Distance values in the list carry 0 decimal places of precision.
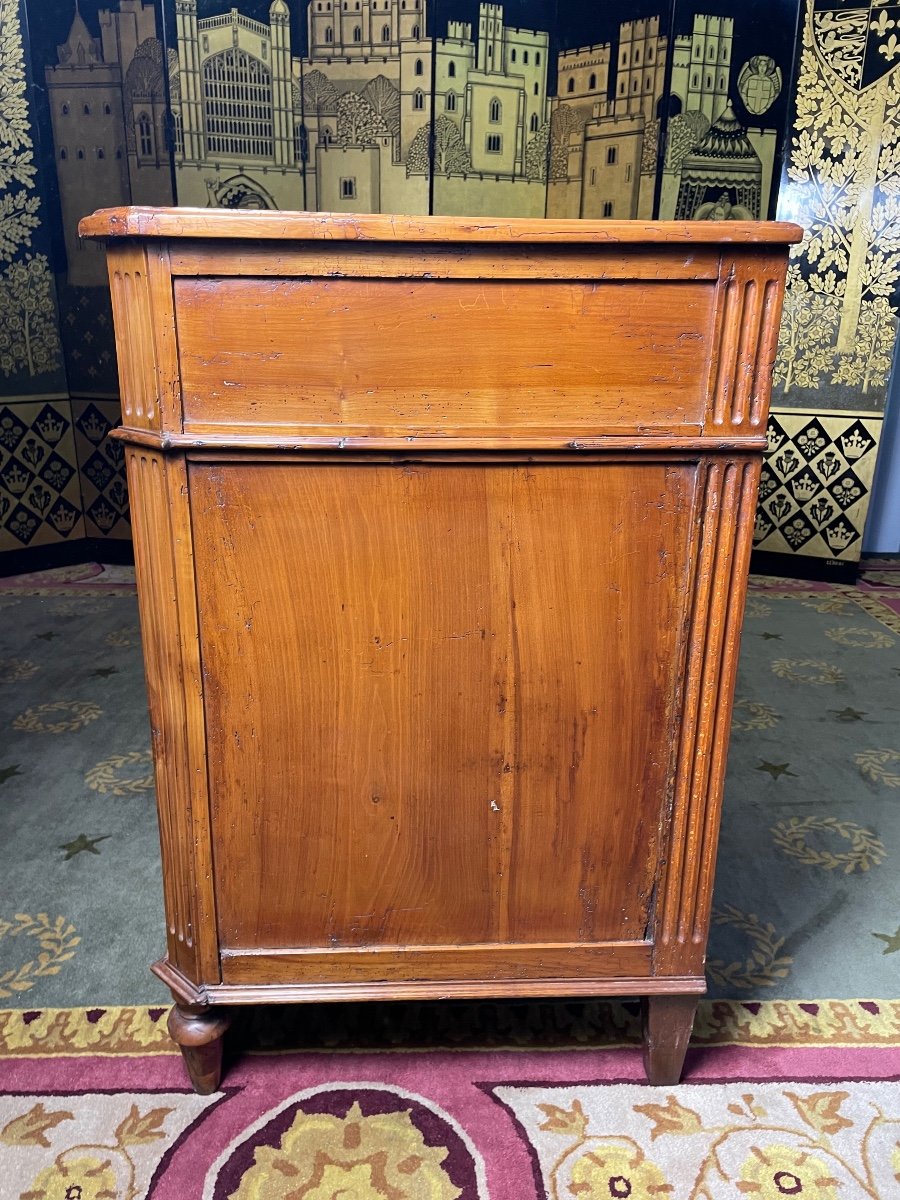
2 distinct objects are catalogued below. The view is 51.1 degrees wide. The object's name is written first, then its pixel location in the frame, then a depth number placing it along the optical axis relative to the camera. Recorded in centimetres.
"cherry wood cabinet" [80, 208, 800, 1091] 98
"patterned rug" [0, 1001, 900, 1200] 116
